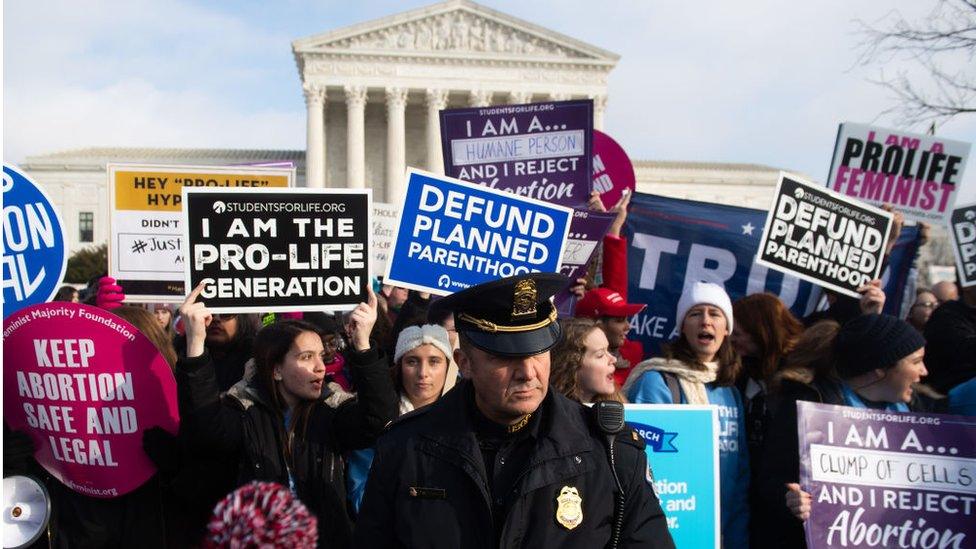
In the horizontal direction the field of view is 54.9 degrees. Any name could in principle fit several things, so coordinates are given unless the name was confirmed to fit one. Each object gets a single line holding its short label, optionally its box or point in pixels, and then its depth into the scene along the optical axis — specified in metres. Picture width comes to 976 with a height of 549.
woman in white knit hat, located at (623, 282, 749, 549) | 3.98
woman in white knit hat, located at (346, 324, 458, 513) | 3.97
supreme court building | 58.75
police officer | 2.25
